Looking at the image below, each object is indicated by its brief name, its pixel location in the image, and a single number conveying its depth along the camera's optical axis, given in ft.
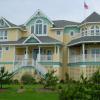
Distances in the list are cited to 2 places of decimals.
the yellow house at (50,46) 92.46
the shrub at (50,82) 67.15
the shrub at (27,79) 87.76
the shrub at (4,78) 69.60
